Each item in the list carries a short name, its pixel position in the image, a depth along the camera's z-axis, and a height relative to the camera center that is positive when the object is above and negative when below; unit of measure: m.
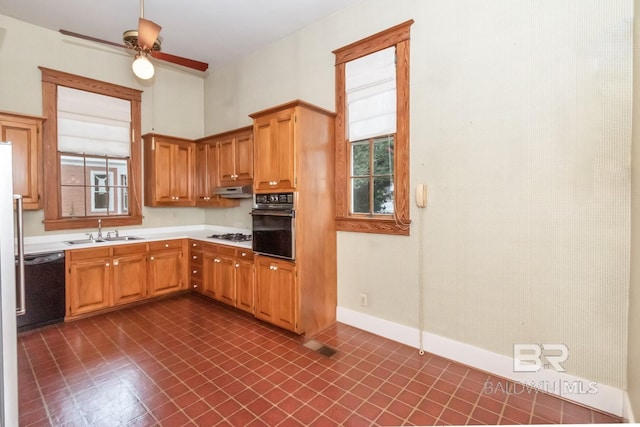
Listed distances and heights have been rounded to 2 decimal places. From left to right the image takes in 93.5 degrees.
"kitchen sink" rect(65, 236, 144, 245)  3.86 -0.40
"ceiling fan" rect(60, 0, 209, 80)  2.32 +1.35
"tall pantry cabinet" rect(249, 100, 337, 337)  3.04 +0.03
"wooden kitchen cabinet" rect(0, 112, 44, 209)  3.30 +0.67
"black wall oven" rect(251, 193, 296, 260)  3.06 -0.17
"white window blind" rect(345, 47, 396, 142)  2.97 +1.19
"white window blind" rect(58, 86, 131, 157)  3.97 +1.22
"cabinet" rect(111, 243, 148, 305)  3.81 -0.81
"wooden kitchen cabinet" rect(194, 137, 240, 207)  4.59 +0.55
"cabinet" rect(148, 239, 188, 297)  4.14 -0.81
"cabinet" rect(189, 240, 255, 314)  3.61 -0.83
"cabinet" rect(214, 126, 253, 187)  4.04 +0.74
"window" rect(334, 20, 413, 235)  2.89 +0.78
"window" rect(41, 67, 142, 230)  3.87 +0.81
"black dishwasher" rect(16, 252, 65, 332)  3.22 -0.88
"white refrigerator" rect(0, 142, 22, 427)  1.41 -0.42
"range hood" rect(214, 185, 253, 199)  3.96 +0.25
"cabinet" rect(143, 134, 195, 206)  4.47 +0.61
